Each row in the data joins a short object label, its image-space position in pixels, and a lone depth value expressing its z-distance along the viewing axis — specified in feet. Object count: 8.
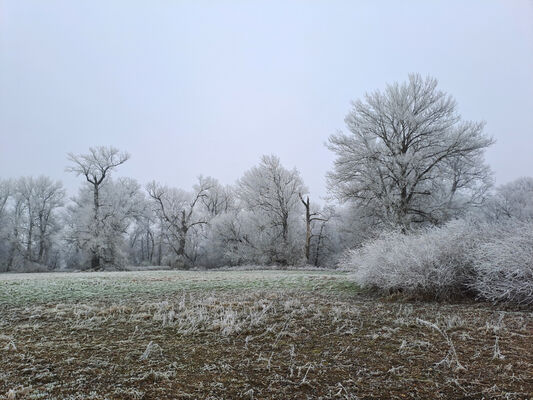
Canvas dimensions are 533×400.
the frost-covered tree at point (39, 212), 124.36
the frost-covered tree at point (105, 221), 101.04
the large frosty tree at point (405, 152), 65.51
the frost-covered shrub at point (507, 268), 21.98
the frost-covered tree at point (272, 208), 106.32
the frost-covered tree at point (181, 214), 119.75
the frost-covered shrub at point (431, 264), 26.96
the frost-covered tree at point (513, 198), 92.79
